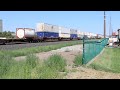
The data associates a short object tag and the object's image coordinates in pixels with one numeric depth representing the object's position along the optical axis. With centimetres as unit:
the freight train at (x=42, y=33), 2450
